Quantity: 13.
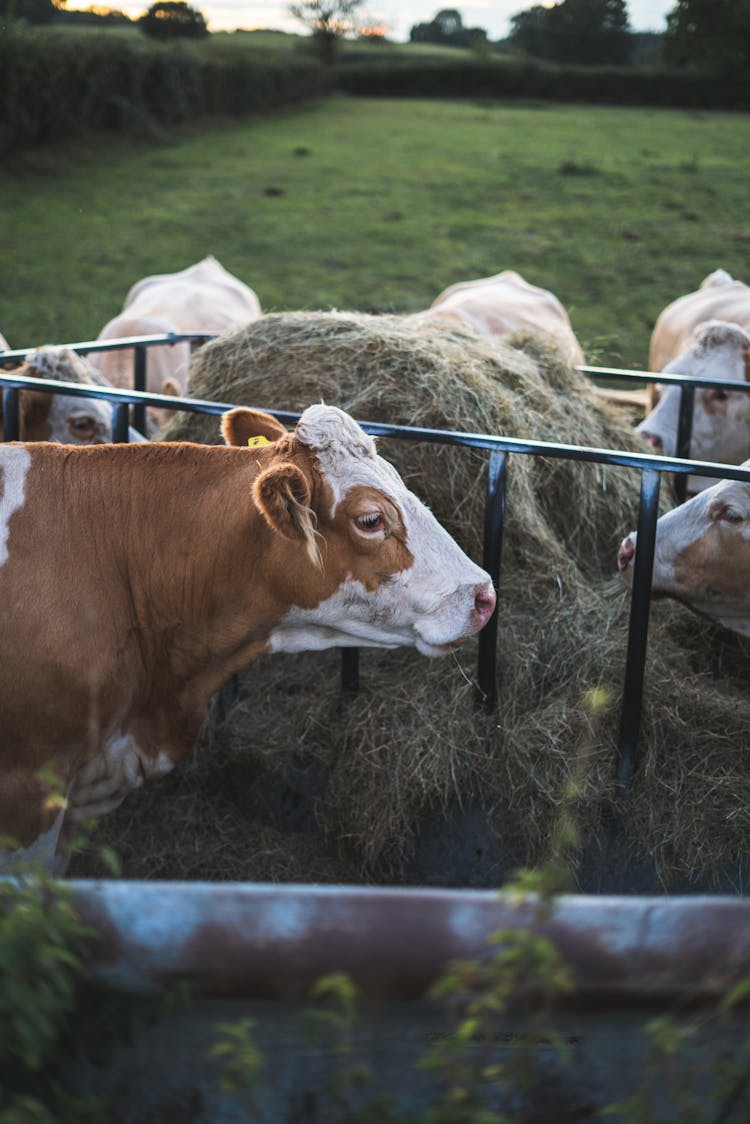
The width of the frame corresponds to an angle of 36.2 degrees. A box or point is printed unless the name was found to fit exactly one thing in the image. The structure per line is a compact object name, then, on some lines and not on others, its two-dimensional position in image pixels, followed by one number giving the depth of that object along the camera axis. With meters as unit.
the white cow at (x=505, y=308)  7.89
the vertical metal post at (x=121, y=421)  4.10
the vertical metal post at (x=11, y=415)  4.26
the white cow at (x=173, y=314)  7.61
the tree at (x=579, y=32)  48.88
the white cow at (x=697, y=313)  8.65
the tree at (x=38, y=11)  29.83
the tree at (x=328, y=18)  45.31
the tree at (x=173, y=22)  36.50
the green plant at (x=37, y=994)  1.23
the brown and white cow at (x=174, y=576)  2.97
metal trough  1.33
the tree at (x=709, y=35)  39.16
